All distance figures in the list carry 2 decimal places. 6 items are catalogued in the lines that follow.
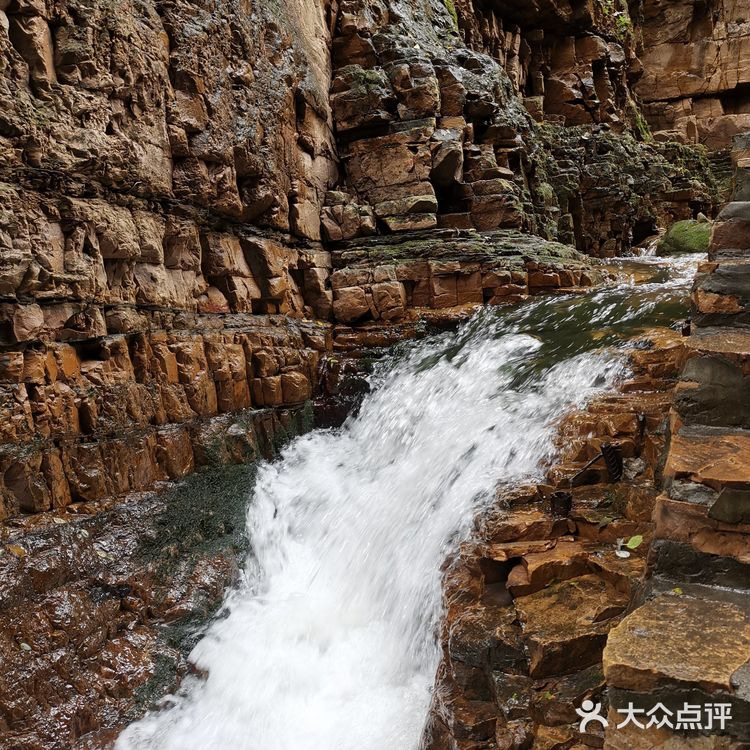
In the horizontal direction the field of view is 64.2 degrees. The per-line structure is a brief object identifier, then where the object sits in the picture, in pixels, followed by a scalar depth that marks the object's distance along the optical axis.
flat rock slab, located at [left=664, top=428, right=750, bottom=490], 3.16
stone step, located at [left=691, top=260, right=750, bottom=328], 4.27
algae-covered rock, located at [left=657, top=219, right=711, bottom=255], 15.41
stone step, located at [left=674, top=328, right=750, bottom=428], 3.71
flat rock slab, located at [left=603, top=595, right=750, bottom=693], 2.53
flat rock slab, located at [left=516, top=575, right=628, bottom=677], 3.93
